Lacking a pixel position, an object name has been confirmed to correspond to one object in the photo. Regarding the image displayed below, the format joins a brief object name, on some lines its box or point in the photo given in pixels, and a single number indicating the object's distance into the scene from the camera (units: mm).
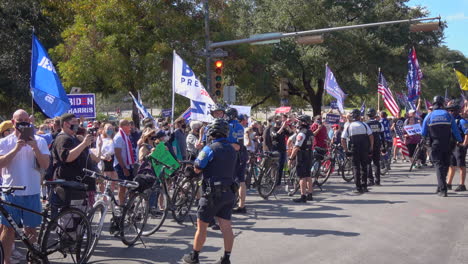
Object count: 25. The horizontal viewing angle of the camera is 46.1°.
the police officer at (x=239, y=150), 9534
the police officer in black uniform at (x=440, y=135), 11704
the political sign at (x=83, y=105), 13188
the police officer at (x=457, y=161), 12398
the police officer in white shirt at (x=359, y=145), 12523
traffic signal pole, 18125
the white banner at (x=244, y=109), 16312
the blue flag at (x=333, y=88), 19203
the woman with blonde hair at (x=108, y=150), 10031
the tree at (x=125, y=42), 22188
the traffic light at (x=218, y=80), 18312
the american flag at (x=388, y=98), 21266
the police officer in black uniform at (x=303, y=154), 11578
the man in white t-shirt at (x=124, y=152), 9641
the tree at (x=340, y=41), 32812
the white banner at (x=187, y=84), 12812
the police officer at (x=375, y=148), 13795
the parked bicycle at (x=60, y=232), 5801
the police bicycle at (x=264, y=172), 11939
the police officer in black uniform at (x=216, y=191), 6500
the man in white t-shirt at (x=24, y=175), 6109
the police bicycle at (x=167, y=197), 8367
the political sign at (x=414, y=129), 18641
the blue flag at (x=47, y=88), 9234
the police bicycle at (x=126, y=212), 6980
